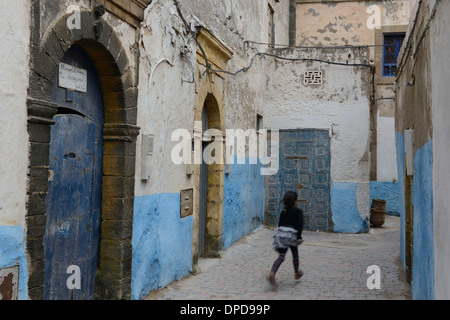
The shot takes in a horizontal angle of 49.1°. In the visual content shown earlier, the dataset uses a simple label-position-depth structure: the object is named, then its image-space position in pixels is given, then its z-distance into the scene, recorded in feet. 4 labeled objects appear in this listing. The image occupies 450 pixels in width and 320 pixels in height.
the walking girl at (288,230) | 20.77
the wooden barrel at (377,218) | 42.73
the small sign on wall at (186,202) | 22.27
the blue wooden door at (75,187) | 14.40
